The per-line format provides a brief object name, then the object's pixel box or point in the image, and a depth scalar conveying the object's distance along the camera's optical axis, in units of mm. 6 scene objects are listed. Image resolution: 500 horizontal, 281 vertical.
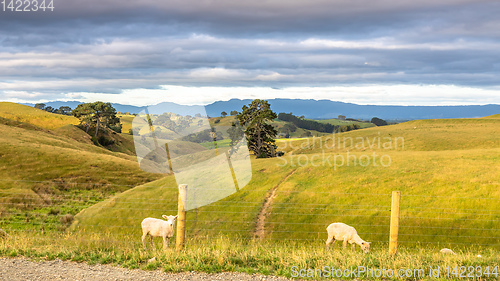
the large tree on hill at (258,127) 68188
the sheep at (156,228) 14758
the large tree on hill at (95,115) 127875
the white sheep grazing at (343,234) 15806
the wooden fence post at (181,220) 10898
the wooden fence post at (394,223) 11203
